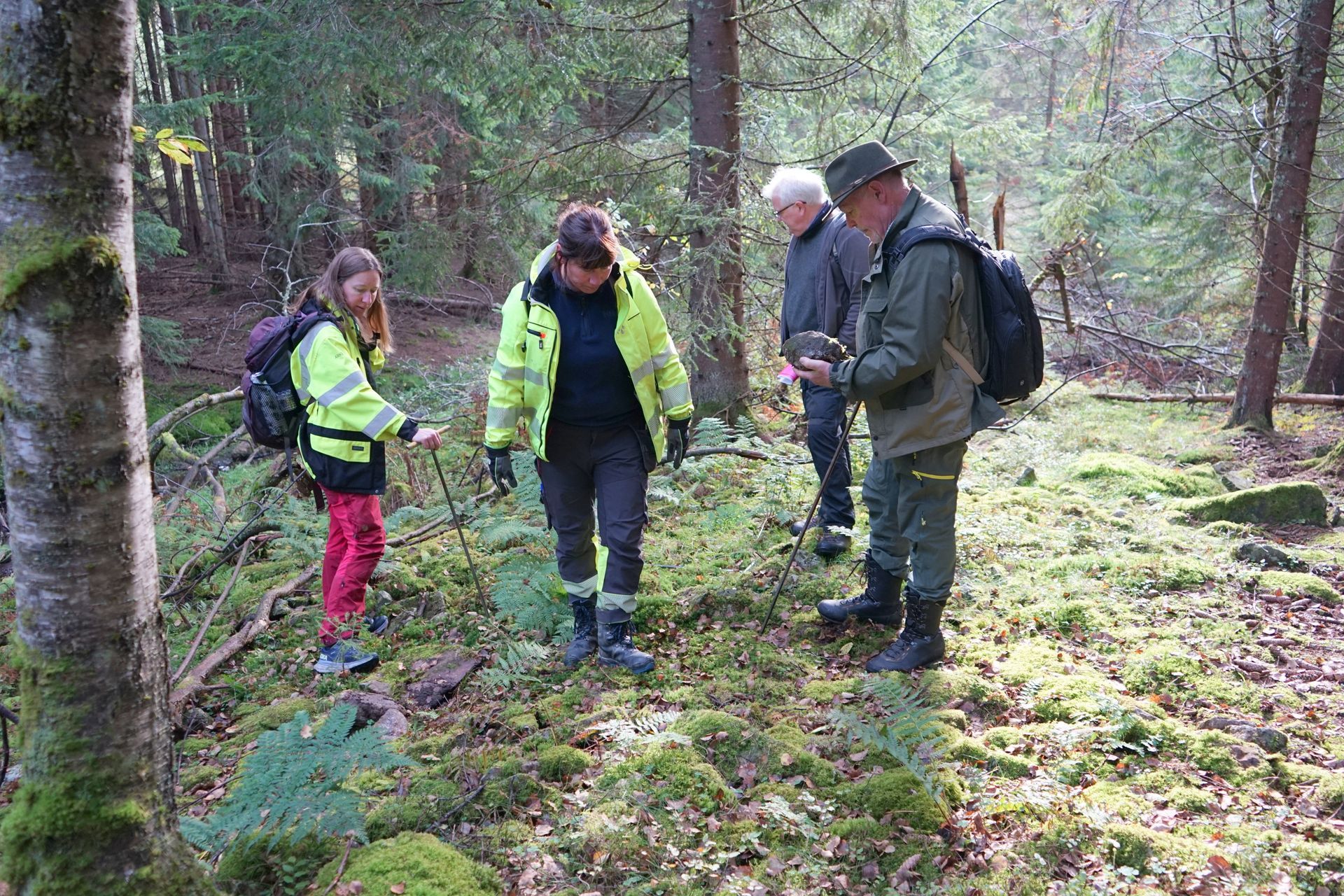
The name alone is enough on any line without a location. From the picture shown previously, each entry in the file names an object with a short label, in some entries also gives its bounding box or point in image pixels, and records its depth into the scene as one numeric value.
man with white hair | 5.39
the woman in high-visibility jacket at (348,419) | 4.59
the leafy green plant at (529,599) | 5.04
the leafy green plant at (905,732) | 3.32
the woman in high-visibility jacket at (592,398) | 4.13
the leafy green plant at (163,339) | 12.91
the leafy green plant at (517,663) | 4.39
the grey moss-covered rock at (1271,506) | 6.86
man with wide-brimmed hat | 3.90
